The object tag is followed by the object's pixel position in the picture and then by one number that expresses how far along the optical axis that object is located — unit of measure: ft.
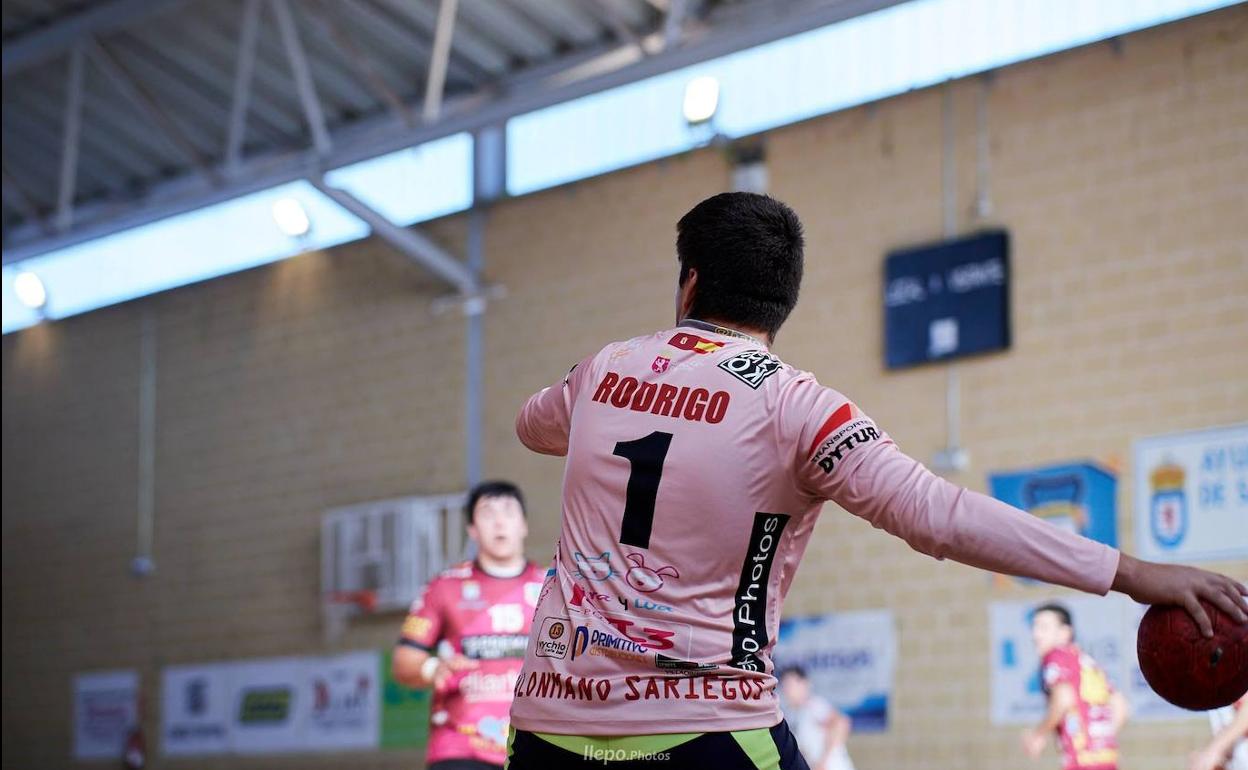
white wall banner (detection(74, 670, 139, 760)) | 48.57
